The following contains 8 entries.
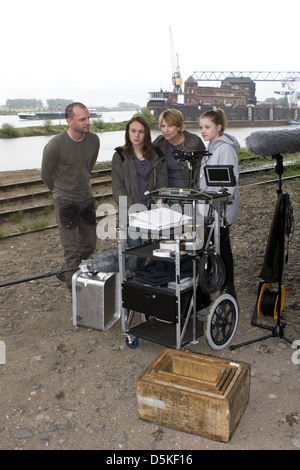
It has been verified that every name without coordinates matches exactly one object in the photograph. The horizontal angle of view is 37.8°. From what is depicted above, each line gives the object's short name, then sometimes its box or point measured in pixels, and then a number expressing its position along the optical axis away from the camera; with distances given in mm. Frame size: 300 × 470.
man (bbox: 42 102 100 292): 4930
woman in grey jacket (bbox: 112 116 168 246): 4445
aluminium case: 4344
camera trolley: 3670
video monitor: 3604
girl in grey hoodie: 4066
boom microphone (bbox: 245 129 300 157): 3811
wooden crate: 2812
